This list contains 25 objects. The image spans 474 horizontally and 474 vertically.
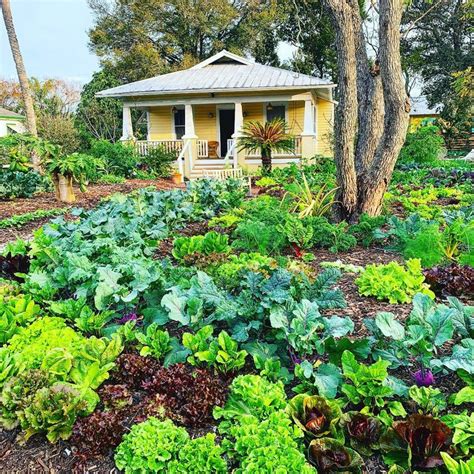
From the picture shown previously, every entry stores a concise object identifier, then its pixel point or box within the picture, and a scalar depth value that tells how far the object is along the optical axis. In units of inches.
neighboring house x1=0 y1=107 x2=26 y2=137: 1142.3
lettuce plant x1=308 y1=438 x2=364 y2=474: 68.9
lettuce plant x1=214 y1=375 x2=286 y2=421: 78.8
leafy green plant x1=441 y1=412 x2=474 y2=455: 69.4
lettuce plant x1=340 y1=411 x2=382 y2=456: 73.7
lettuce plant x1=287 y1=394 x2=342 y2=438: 75.5
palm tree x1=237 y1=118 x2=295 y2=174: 539.2
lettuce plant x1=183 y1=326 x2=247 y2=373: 90.0
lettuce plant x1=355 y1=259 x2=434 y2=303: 120.0
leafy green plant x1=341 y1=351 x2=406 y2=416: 78.3
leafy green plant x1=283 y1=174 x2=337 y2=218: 211.0
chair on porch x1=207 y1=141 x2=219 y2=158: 746.8
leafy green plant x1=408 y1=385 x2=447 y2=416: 77.5
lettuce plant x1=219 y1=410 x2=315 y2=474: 66.5
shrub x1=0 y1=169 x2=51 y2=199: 351.6
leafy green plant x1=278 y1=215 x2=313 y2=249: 169.3
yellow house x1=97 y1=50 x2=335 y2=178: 649.0
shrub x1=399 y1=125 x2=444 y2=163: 577.6
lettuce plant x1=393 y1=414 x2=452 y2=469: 69.9
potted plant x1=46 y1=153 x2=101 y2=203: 311.6
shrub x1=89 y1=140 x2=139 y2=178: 563.5
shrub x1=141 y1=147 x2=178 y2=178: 582.2
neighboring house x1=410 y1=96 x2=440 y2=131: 1280.8
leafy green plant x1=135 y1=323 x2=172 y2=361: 97.0
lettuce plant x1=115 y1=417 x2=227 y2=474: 69.6
